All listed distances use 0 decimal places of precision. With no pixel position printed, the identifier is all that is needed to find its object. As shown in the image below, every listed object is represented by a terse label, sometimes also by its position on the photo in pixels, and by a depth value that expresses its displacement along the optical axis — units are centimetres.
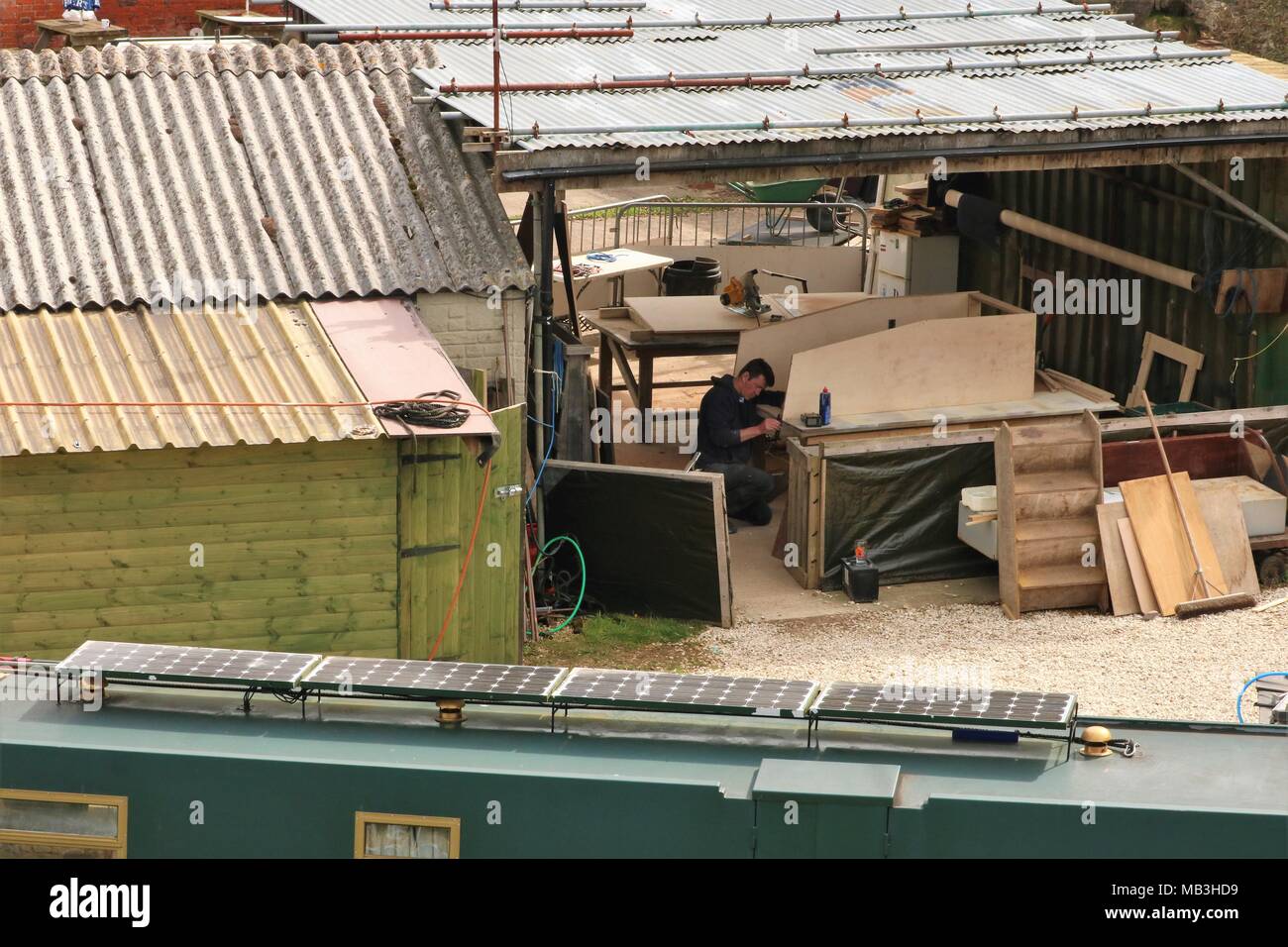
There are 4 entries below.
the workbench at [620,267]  2055
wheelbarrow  2825
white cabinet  2006
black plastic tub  2103
